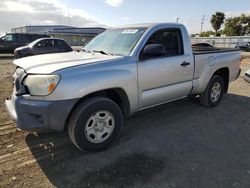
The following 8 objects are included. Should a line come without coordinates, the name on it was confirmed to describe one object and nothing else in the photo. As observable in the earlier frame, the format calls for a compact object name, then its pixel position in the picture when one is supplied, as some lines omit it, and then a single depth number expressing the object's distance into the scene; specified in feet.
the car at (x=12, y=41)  48.14
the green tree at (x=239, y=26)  149.70
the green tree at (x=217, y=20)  161.60
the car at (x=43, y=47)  35.63
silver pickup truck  7.81
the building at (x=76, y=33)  150.23
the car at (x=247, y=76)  19.10
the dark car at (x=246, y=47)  85.24
